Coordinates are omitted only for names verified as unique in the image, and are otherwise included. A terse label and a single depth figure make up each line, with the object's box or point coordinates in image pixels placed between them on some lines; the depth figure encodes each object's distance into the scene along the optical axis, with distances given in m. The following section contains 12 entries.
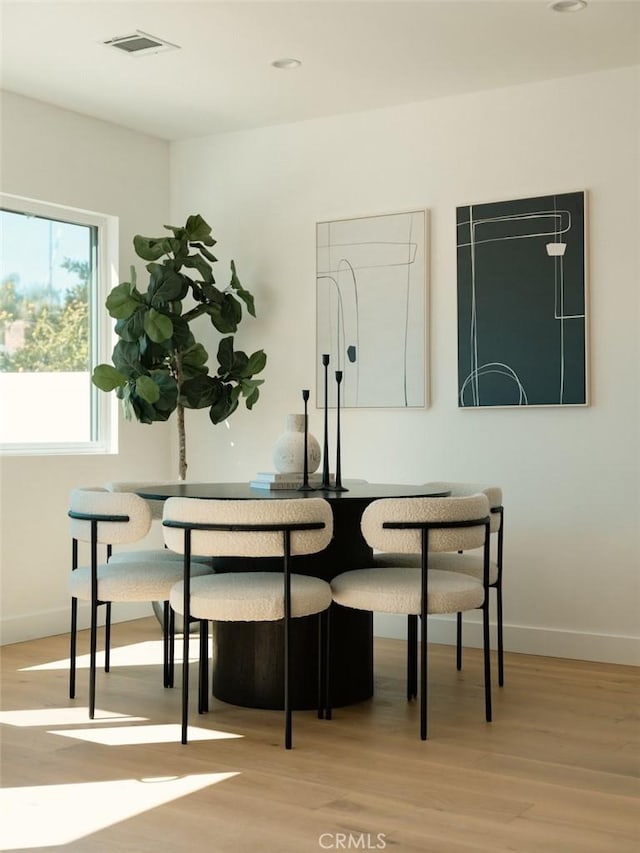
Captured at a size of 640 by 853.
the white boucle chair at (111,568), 3.81
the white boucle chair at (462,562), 4.16
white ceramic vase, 4.42
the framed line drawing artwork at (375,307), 5.50
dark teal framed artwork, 5.04
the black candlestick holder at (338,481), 4.25
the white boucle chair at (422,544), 3.54
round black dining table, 3.99
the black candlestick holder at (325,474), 4.31
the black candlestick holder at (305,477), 4.27
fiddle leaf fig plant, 5.54
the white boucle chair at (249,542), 3.42
